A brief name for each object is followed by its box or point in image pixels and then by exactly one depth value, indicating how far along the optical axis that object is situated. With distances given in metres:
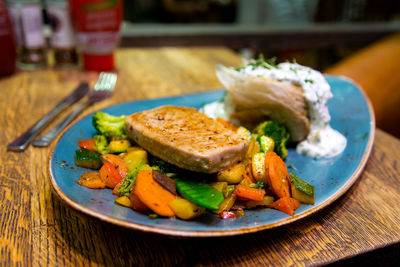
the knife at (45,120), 0.49
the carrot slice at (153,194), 0.39
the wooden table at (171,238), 0.38
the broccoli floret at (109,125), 0.48
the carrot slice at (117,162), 0.43
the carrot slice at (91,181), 0.41
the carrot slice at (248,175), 0.43
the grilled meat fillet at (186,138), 0.41
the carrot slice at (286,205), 0.40
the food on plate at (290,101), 0.50
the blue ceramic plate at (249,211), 0.37
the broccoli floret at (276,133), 0.48
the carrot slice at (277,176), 0.42
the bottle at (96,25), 0.66
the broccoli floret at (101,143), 0.46
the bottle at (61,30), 0.67
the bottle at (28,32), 0.66
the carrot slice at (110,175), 0.42
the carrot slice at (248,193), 0.41
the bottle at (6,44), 0.64
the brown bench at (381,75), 0.73
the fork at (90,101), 0.50
